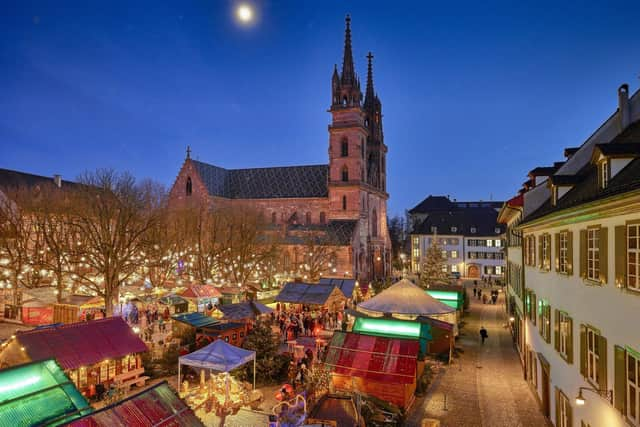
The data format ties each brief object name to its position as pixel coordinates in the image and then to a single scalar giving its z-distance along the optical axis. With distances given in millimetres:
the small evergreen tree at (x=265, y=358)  17891
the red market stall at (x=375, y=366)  15500
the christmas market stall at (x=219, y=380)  14664
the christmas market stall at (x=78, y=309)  25078
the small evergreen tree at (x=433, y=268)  43312
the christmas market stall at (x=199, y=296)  30875
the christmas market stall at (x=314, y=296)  31044
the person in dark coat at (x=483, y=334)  25688
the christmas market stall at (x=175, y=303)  30859
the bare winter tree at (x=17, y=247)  30375
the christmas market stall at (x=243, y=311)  24166
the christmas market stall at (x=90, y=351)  14461
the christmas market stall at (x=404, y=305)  21844
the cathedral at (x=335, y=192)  56344
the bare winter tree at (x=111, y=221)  27969
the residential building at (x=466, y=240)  68000
